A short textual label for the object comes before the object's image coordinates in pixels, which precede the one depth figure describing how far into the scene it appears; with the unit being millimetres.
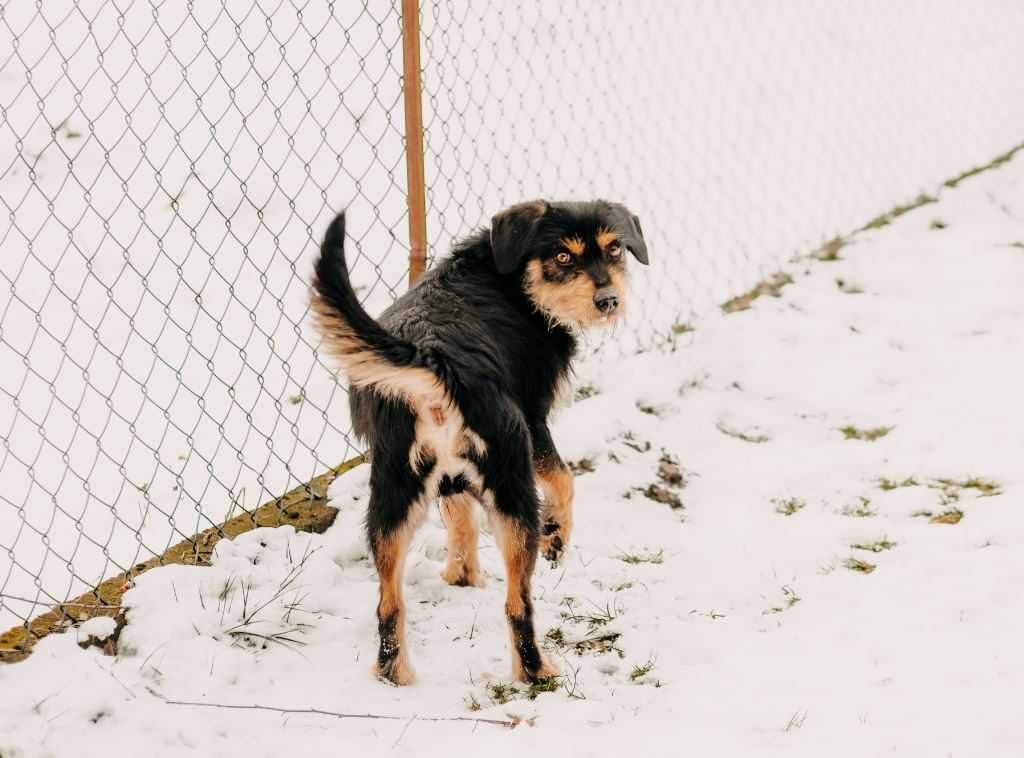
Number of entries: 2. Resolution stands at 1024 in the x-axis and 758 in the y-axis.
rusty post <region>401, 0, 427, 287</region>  3889
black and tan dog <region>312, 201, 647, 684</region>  2520
